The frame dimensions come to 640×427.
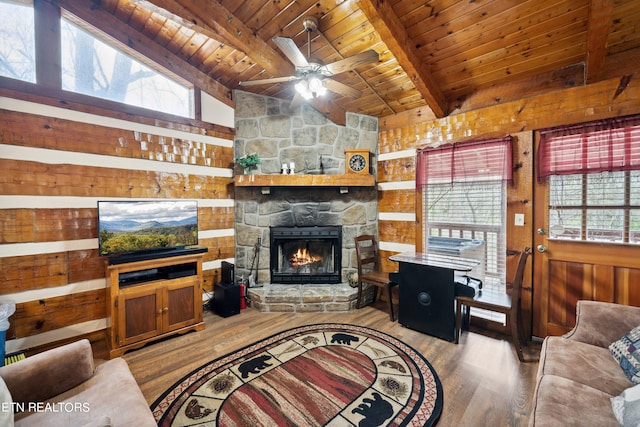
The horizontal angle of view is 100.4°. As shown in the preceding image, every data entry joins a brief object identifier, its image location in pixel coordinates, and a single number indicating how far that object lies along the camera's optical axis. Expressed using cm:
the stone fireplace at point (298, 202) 381
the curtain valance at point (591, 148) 226
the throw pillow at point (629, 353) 143
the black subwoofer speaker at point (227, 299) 331
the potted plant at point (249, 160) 353
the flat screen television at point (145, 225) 257
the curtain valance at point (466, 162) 286
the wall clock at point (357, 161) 377
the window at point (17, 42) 232
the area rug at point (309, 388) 176
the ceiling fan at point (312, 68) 224
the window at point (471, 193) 292
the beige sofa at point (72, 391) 121
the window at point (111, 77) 262
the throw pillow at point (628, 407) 109
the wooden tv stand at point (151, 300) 249
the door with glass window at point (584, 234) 229
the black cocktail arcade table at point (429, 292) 272
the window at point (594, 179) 227
